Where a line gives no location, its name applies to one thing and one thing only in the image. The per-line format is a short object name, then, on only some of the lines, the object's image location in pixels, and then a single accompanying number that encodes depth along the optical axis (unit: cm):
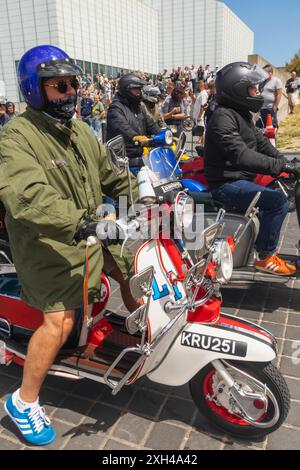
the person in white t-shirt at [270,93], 1041
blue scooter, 291
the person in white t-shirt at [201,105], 1095
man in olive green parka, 190
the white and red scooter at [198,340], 201
